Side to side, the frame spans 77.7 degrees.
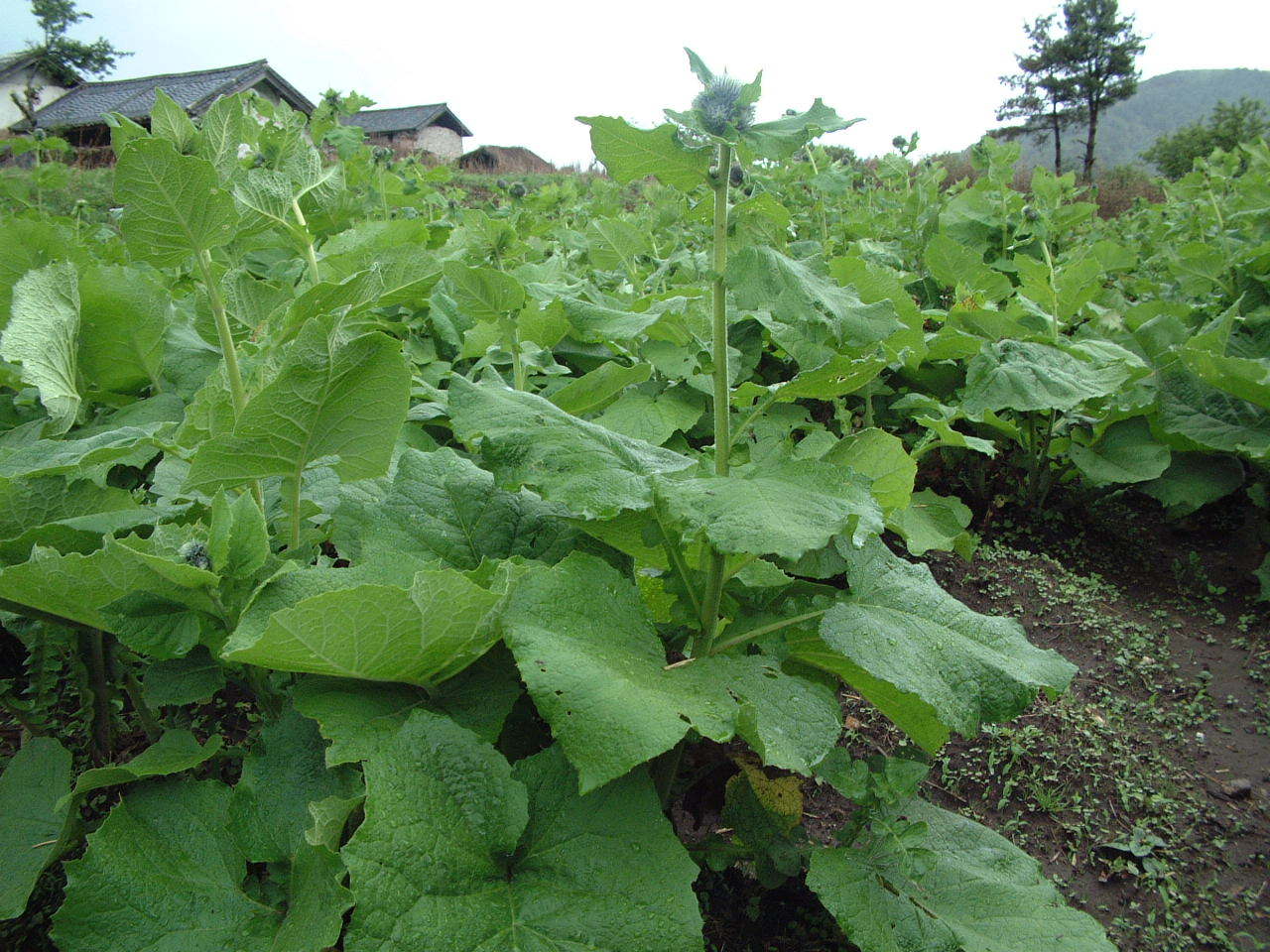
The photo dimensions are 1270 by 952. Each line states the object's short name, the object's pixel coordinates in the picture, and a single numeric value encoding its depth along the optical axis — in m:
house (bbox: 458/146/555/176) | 22.34
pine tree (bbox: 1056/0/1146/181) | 42.06
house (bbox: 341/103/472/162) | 31.38
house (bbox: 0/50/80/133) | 30.80
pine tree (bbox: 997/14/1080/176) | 43.69
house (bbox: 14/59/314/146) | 21.19
